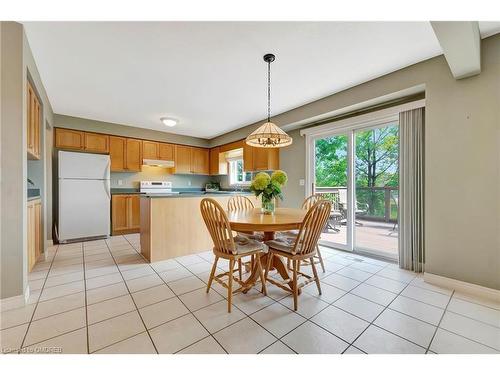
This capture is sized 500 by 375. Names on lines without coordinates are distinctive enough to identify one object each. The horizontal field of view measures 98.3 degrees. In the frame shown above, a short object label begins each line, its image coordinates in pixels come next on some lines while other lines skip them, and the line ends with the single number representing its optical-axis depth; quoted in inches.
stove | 197.8
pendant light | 90.4
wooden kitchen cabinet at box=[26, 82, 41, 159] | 91.9
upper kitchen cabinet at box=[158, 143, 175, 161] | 202.8
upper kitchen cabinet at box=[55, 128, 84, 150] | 157.4
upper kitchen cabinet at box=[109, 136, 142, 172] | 179.3
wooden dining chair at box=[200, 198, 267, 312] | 70.8
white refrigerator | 150.1
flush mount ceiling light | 155.8
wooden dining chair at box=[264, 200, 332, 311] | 71.6
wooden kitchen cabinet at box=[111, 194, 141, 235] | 175.3
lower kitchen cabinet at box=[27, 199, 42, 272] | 94.3
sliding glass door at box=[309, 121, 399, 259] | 118.5
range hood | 192.7
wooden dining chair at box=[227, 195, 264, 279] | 126.6
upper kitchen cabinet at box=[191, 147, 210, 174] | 225.0
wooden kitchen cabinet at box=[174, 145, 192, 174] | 213.5
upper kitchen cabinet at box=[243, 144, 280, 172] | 165.8
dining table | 69.9
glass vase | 93.6
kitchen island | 116.8
